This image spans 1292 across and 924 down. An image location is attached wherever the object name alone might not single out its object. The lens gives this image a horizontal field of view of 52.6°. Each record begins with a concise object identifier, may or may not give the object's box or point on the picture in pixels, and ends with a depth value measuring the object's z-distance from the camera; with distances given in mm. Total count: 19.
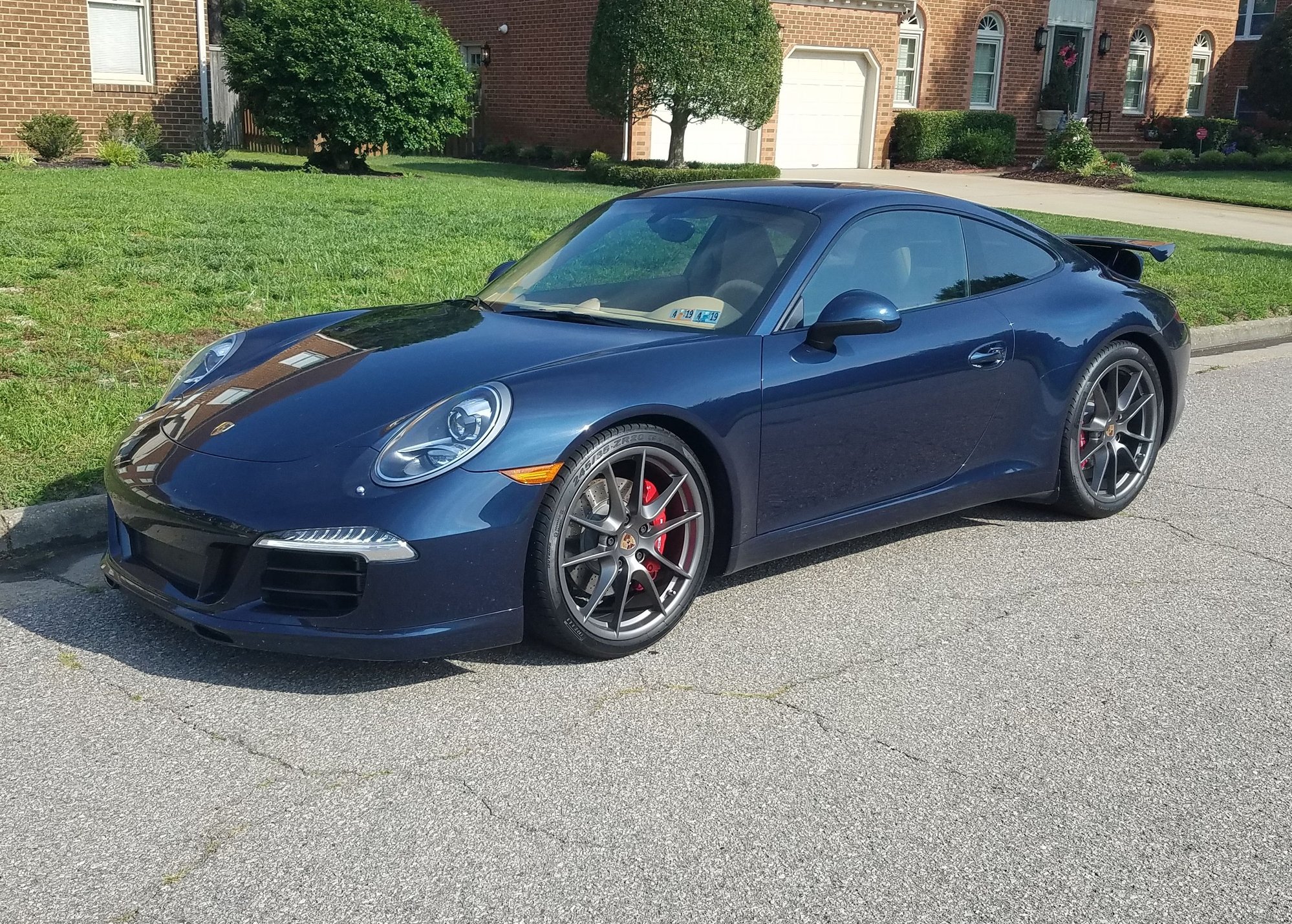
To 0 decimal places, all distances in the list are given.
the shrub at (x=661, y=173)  19422
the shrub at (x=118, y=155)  16609
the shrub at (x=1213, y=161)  29016
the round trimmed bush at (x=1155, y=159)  28281
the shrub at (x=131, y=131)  18516
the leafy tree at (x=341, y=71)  17188
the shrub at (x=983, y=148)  27078
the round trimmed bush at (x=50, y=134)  17000
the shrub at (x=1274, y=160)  28766
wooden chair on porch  31641
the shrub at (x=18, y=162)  15664
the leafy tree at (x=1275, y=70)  30619
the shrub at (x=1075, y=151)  24328
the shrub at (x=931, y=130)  27062
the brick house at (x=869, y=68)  25750
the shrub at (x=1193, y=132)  31391
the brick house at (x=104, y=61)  18312
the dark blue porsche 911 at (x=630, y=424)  3604
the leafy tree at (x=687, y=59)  19938
